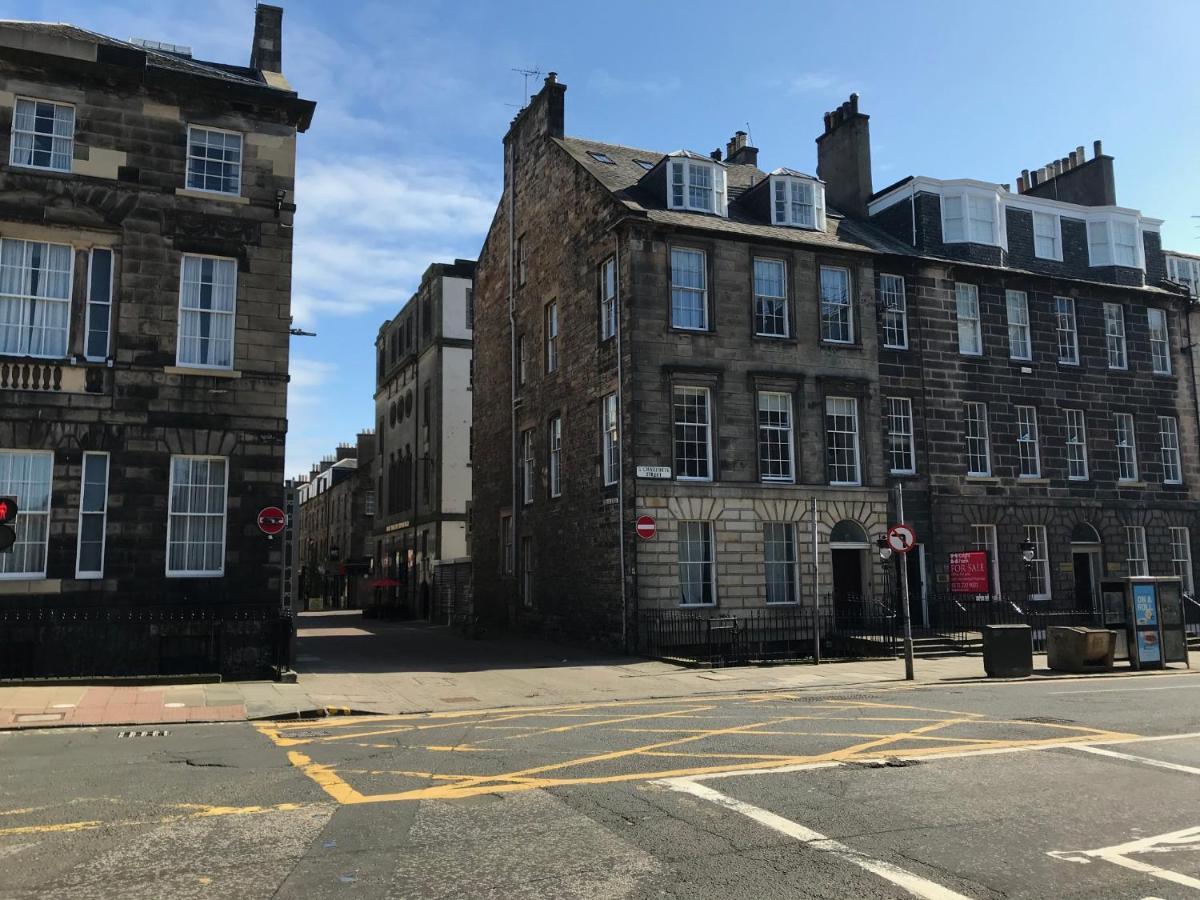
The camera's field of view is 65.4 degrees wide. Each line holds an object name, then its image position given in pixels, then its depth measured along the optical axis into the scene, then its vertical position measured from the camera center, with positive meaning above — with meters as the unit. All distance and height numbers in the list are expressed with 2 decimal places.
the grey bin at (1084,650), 19.66 -1.59
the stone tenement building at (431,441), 42.91 +6.60
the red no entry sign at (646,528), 22.17 +1.17
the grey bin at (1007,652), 18.75 -1.55
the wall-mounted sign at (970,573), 26.44 +0.05
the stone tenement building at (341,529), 60.12 +3.55
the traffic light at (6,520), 12.38 +0.84
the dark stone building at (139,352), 17.86 +4.58
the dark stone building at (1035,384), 27.81 +6.00
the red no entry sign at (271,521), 18.56 +1.17
